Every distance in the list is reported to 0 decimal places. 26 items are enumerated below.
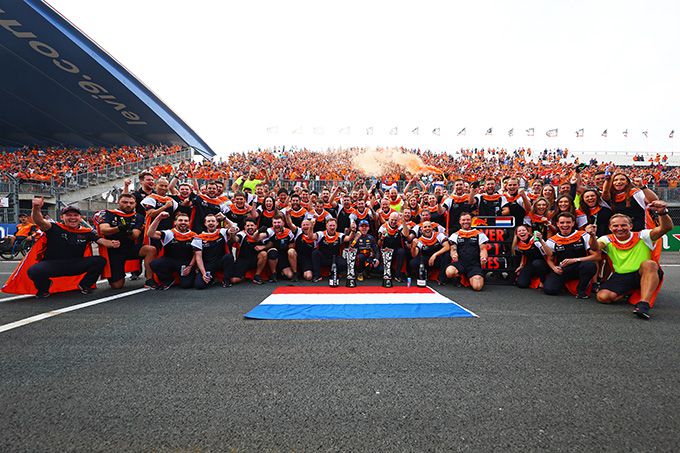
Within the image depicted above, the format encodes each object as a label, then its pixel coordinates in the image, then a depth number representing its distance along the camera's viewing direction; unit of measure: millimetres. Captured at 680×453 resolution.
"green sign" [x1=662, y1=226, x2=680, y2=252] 12445
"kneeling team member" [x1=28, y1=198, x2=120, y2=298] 4566
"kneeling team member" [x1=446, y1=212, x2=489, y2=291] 5355
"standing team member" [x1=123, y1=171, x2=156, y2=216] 6152
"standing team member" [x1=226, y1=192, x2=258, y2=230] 6363
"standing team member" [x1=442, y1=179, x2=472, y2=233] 6305
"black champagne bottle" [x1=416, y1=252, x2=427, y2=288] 5448
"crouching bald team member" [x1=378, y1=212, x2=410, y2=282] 5992
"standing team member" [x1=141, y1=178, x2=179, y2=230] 5613
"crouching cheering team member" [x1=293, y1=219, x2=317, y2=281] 6109
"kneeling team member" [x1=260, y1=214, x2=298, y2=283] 5980
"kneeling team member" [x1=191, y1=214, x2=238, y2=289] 5234
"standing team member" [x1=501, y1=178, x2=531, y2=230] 6016
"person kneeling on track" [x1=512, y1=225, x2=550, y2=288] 5262
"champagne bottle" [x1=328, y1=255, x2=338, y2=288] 5449
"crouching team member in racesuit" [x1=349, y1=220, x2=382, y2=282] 5773
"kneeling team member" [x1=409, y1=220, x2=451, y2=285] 5734
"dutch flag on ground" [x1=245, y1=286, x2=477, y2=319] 3697
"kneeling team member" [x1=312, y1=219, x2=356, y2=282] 6047
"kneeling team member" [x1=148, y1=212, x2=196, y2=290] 5242
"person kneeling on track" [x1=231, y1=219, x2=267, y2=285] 5839
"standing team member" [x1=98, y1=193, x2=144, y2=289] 5215
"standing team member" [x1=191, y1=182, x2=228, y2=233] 6152
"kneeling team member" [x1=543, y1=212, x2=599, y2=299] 4723
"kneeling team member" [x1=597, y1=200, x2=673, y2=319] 4023
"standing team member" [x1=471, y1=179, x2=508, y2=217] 6113
